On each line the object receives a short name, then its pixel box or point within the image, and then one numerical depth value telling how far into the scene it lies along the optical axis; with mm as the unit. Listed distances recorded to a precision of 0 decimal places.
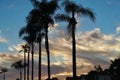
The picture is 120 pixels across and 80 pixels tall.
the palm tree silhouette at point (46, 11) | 28203
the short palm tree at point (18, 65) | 68995
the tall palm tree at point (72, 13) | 22092
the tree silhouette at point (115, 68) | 42113
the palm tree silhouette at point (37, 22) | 29643
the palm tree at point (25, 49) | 55448
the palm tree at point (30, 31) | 31278
